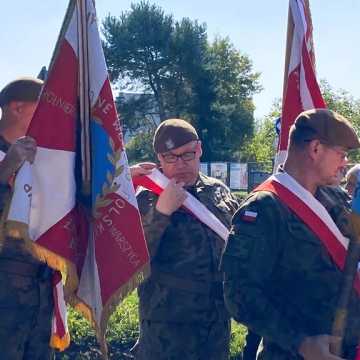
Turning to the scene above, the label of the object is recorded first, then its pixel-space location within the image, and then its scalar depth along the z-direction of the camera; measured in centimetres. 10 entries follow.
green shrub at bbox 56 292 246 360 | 642
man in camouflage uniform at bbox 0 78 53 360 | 390
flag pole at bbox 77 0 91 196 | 398
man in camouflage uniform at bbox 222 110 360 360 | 299
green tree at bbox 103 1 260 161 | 5256
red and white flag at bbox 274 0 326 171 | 475
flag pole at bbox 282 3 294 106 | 490
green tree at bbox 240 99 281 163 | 4416
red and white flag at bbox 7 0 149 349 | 382
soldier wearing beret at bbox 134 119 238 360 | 418
